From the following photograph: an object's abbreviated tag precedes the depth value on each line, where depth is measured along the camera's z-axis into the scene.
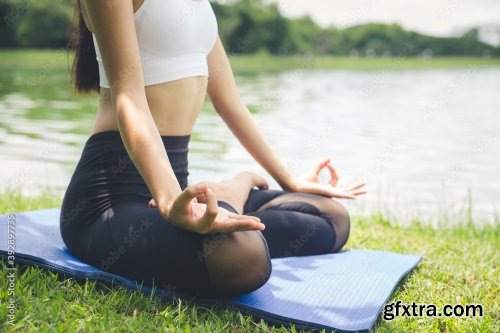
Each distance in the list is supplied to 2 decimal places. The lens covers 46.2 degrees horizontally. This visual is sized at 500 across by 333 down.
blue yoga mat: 2.26
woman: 2.15
